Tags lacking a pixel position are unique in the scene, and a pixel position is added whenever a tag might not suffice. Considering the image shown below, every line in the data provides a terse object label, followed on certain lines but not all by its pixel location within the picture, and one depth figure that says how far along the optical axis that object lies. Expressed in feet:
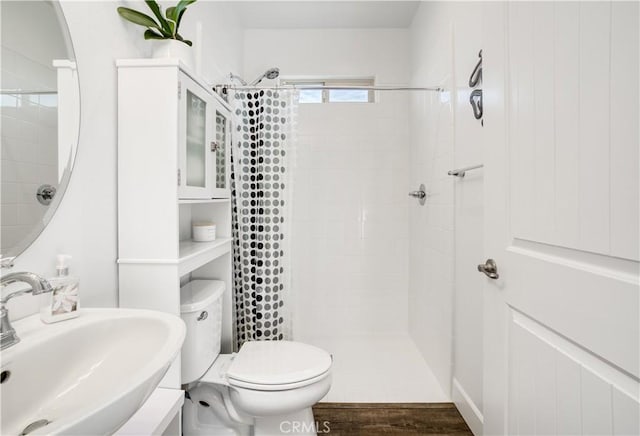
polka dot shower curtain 6.21
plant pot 4.03
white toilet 4.32
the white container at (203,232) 5.40
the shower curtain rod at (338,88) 6.14
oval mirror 2.57
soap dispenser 2.71
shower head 7.39
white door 1.79
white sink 1.76
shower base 6.30
